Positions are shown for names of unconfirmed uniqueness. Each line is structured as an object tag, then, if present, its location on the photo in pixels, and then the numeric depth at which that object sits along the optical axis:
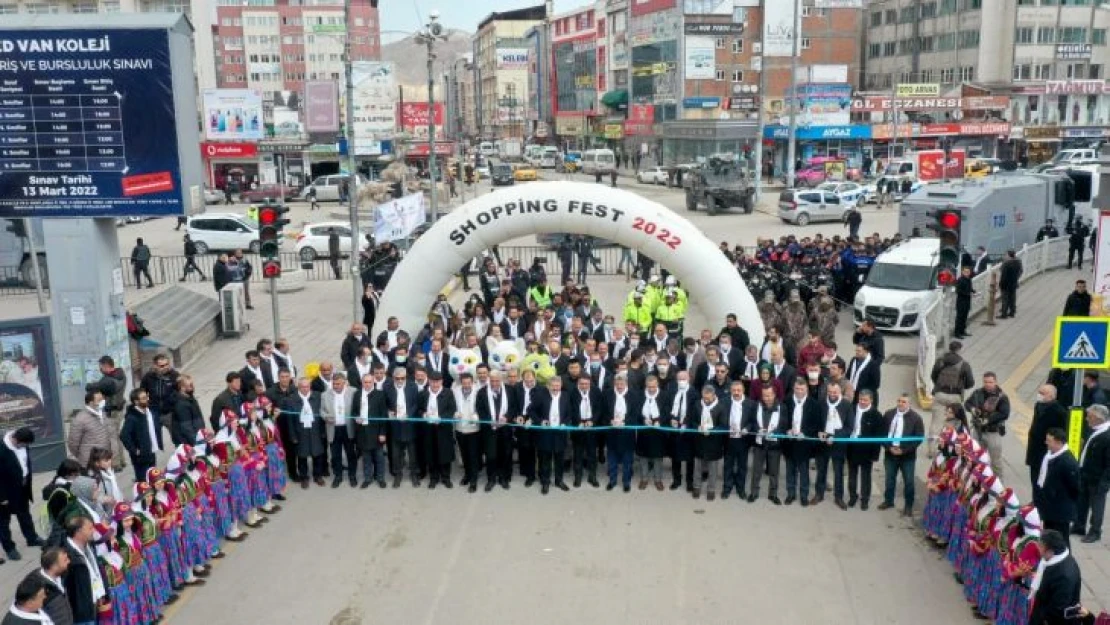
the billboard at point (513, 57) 129.62
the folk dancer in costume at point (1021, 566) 7.88
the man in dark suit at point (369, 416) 12.45
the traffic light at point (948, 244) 14.06
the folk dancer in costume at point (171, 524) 9.21
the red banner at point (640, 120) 75.62
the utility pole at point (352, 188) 19.25
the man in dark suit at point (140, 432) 11.73
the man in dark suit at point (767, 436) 11.80
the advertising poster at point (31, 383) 12.73
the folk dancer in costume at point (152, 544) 8.87
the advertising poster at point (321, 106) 44.53
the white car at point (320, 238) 32.47
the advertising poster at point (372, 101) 47.62
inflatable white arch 15.88
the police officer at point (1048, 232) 27.47
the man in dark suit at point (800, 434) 11.70
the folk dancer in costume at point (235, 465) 10.78
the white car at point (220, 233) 34.66
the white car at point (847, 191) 40.41
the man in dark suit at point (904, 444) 11.29
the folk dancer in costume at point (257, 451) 11.27
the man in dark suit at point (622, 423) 12.31
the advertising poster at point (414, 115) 49.44
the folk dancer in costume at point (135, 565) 8.52
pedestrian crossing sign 10.27
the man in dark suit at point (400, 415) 12.48
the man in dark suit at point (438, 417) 12.41
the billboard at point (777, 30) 58.34
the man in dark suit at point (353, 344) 15.34
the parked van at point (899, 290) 20.44
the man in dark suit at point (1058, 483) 9.32
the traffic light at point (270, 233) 14.80
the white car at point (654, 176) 64.31
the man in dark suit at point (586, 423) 12.38
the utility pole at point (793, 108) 47.62
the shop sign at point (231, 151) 59.78
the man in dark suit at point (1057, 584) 7.32
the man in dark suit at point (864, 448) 11.49
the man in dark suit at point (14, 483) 10.23
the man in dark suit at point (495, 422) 12.38
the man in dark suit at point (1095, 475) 10.03
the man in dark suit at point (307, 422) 12.38
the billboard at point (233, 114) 58.88
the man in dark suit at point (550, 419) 12.33
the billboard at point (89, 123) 13.83
